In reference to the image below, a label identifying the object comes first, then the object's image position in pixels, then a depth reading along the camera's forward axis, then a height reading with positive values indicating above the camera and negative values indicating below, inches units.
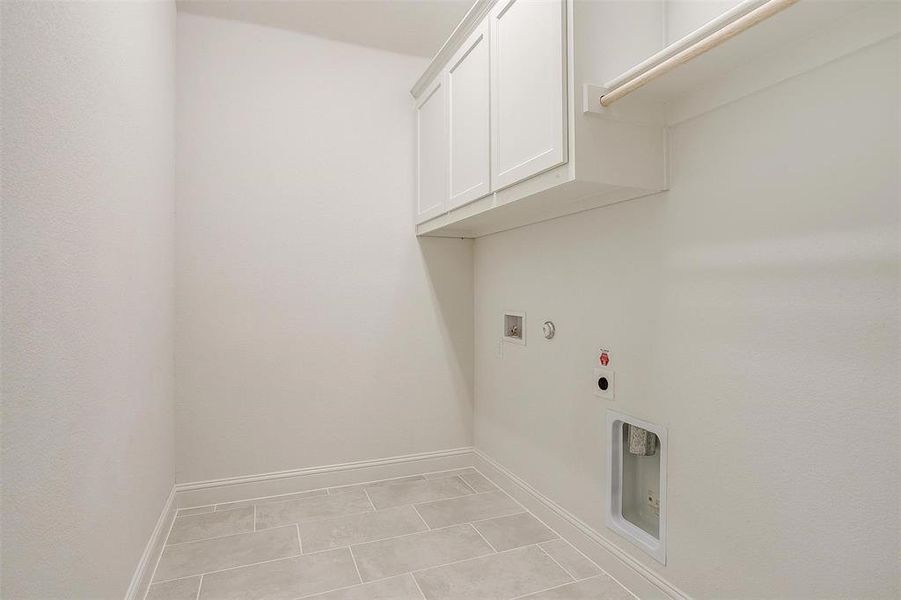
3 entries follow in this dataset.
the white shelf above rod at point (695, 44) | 45.8 +27.9
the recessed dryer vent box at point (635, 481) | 76.4 -30.7
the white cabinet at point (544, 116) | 66.6 +29.3
